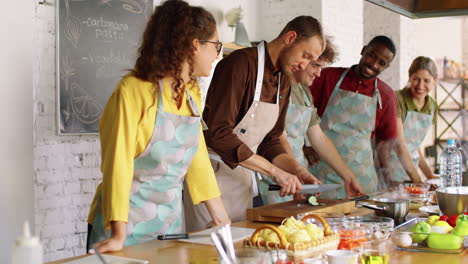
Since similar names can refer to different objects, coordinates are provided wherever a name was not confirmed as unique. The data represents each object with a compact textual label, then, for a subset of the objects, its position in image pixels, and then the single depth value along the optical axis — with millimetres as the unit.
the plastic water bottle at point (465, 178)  3793
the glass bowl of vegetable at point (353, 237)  1949
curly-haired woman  2168
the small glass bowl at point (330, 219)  2100
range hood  2969
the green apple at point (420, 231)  2074
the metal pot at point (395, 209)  2480
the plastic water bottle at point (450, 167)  3551
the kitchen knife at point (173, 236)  2154
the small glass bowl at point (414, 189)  3318
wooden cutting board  2594
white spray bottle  1323
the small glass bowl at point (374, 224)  2022
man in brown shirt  2906
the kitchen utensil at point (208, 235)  2141
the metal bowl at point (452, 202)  2516
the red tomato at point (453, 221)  2276
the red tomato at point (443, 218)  2307
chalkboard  3854
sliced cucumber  2789
